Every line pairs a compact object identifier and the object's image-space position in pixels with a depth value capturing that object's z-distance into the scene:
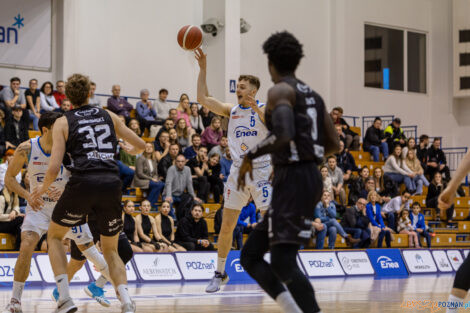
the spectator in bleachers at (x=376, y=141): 22.84
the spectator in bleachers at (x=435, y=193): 21.42
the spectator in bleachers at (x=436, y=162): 22.94
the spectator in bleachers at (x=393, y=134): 23.05
